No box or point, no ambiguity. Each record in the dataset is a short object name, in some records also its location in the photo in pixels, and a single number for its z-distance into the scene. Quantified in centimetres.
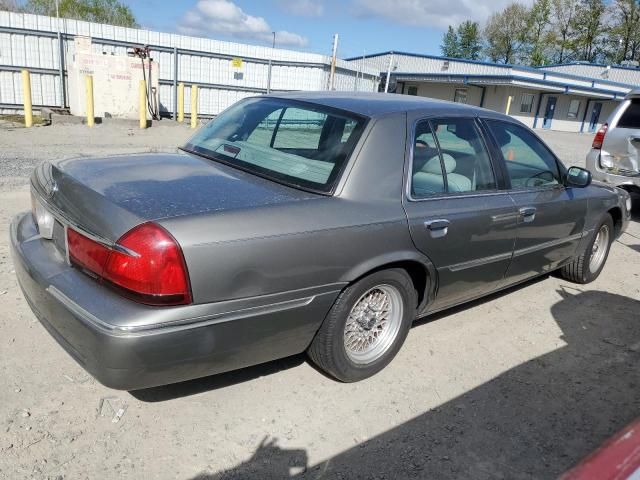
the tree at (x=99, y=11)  4166
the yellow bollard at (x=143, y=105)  1356
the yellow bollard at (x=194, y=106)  1511
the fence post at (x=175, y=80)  1646
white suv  779
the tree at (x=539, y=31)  6131
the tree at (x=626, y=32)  5628
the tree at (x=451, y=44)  7538
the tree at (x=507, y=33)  6375
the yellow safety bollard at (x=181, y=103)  1565
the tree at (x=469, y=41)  7306
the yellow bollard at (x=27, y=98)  1208
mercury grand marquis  227
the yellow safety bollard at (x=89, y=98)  1269
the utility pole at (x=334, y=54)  1743
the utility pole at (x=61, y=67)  1532
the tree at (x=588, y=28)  5850
